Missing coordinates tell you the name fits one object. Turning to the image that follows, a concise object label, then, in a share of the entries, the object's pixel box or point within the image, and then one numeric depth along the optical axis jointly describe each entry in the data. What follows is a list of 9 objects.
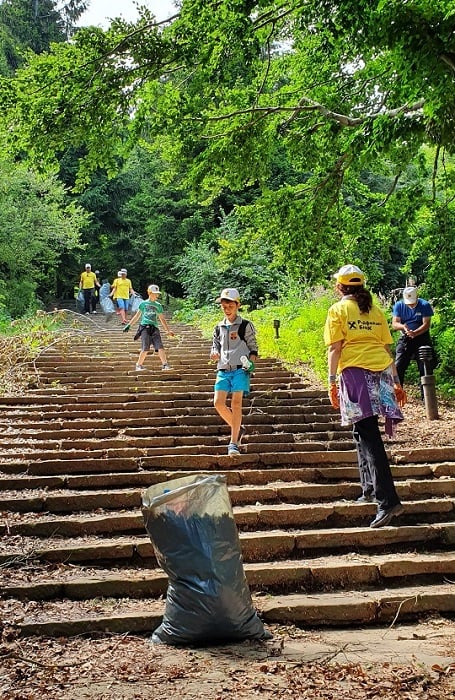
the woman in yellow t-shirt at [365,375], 5.03
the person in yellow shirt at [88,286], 21.56
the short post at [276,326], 13.25
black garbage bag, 3.43
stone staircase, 4.17
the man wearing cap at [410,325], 9.09
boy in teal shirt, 10.69
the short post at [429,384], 8.77
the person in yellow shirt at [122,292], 18.02
